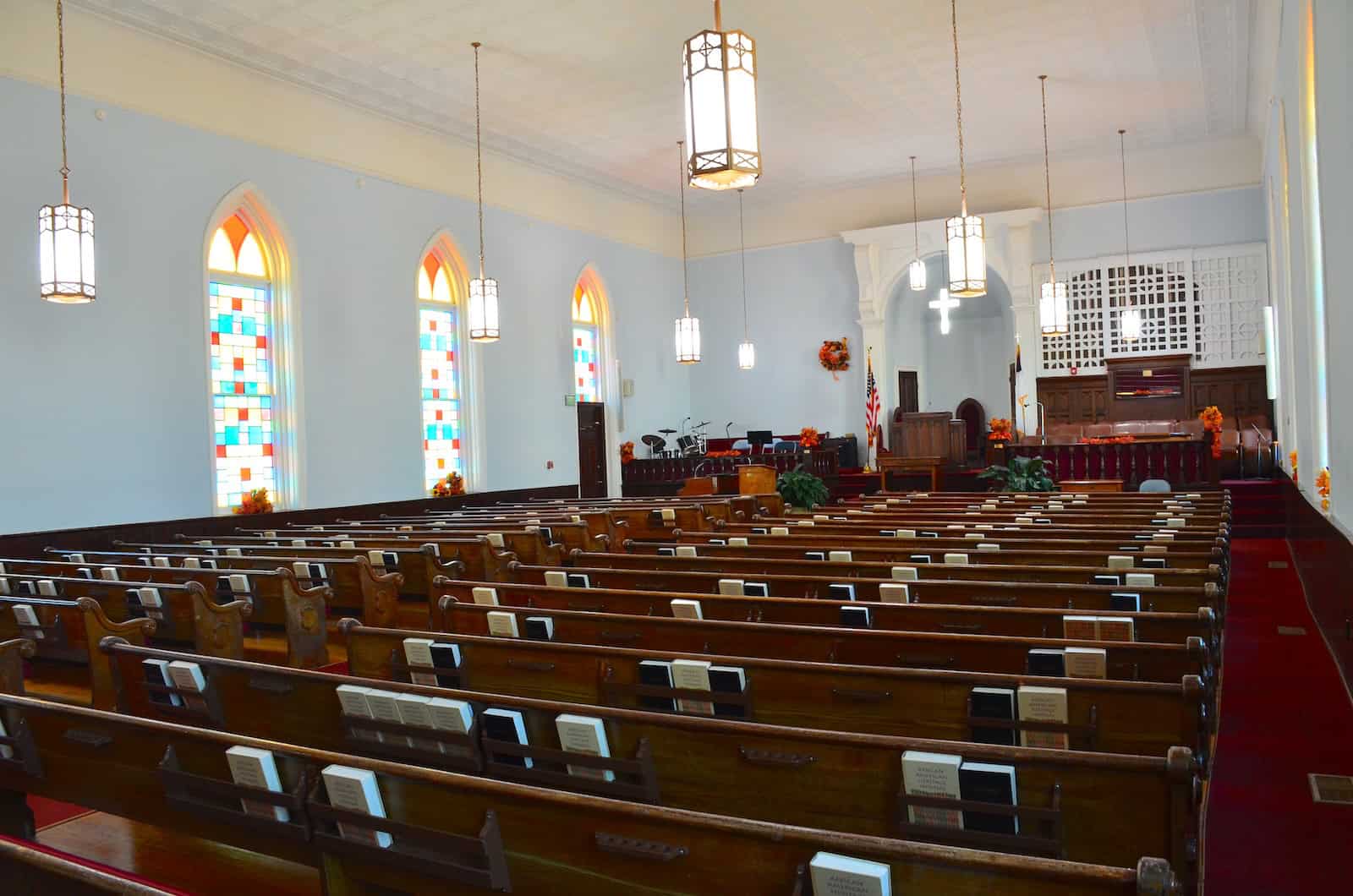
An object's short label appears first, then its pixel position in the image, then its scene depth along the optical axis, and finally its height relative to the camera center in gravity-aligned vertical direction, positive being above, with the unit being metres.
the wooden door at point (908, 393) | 18.02 +0.99
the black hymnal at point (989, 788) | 1.96 -0.70
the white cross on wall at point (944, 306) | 15.58 +2.26
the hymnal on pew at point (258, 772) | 2.18 -0.68
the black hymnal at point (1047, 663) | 2.87 -0.66
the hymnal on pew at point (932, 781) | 1.99 -0.69
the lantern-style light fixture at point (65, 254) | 6.95 +1.59
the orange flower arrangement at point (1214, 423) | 12.23 +0.15
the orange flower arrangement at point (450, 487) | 12.60 -0.32
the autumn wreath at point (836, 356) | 16.81 +1.59
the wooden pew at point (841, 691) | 2.45 -0.71
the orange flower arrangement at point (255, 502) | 10.20 -0.35
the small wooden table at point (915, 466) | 13.90 -0.29
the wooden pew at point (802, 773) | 1.96 -0.74
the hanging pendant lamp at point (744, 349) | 16.03 +1.71
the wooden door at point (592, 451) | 15.60 +0.11
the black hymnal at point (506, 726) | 2.51 -0.68
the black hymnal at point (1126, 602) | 3.72 -0.63
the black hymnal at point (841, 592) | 4.28 -0.63
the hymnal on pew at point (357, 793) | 2.03 -0.69
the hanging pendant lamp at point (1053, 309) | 12.83 +1.74
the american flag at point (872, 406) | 15.92 +0.67
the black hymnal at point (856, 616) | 3.64 -0.63
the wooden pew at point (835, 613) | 3.29 -0.65
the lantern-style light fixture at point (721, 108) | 4.33 +1.54
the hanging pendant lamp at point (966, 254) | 8.66 +1.68
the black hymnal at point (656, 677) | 2.99 -0.69
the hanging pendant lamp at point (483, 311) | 10.60 +1.63
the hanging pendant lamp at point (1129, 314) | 14.03 +1.84
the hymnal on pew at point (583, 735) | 2.36 -0.67
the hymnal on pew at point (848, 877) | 1.51 -0.66
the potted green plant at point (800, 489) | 11.92 -0.49
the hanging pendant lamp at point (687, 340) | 14.34 +1.67
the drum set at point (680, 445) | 16.33 +0.14
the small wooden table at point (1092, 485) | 11.24 -0.54
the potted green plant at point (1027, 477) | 11.25 -0.41
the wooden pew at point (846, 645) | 2.89 -0.67
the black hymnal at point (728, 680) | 2.85 -0.67
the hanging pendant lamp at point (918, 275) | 14.74 +2.59
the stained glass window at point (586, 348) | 15.69 +1.77
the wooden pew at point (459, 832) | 1.55 -0.72
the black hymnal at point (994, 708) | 2.53 -0.69
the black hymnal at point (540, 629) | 3.82 -0.66
